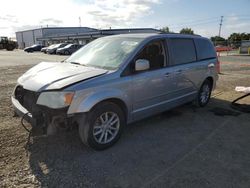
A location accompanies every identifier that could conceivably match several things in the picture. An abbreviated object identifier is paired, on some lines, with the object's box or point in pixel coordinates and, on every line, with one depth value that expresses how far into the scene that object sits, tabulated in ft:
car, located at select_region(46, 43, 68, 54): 87.04
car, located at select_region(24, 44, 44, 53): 110.65
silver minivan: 8.72
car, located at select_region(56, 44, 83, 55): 79.56
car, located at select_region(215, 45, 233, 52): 90.74
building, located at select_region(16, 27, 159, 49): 110.81
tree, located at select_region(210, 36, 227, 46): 110.28
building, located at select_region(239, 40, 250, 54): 76.87
